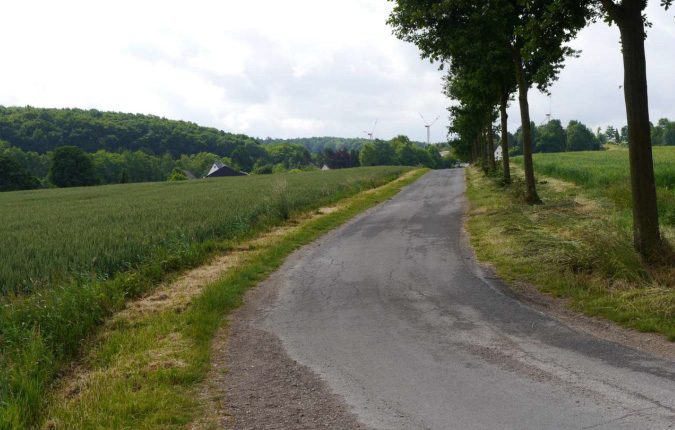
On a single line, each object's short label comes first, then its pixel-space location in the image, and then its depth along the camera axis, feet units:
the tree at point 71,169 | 256.73
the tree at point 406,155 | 499.92
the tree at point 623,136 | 572.67
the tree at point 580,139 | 426.10
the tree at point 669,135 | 412.57
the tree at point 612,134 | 607.20
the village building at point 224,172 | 354.54
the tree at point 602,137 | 618.60
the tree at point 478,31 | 48.11
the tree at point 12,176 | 231.30
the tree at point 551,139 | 415.03
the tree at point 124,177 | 307.58
